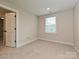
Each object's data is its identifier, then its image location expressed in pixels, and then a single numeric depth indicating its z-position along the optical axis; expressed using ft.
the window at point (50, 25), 12.36
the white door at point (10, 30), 8.98
